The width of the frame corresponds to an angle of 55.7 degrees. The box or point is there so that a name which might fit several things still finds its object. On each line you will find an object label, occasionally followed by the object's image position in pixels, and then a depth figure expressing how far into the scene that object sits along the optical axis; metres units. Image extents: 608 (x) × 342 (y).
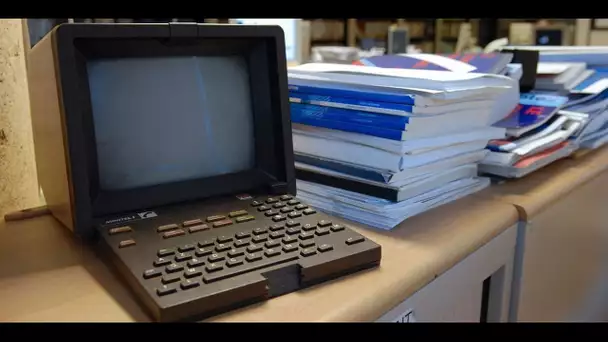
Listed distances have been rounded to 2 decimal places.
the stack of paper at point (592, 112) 1.08
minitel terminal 0.48
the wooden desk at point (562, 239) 0.78
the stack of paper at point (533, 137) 0.84
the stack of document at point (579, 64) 1.13
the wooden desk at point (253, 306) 0.45
